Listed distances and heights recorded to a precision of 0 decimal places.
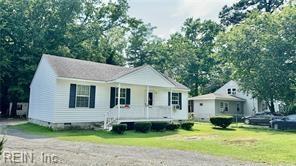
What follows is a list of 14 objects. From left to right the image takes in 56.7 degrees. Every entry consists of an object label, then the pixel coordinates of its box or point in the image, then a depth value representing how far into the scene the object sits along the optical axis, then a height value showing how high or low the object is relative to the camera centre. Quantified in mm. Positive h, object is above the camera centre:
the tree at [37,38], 28856 +8529
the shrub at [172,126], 20531 -1093
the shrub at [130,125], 20134 -1022
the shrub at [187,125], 21891 -1069
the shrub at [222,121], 23766 -780
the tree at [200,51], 48750 +11066
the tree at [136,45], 46438 +11200
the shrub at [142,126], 18969 -1060
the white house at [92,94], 18531 +1241
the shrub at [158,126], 20000 -1064
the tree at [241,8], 46562 +18406
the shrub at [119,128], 17453 -1082
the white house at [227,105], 36969 +1037
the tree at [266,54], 27922 +6192
